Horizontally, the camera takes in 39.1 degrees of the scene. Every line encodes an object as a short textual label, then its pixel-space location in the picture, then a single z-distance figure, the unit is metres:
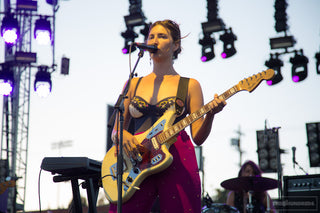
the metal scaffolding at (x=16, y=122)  13.61
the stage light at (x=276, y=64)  12.45
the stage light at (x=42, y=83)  11.45
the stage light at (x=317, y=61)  12.22
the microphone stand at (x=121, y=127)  3.41
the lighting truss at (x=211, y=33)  12.14
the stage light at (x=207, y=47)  12.31
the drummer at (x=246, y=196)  8.02
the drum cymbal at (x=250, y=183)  7.54
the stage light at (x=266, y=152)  13.60
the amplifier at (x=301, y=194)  7.12
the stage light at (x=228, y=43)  12.19
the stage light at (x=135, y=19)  12.45
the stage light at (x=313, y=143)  12.65
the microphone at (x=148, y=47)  3.96
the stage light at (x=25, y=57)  12.66
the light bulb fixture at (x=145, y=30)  12.50
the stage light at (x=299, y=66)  12.19
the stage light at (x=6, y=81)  11.44
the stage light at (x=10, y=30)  11.05
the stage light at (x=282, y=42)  12.26
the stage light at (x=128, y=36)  12.58
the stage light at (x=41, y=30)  11.56
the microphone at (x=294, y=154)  8.60
